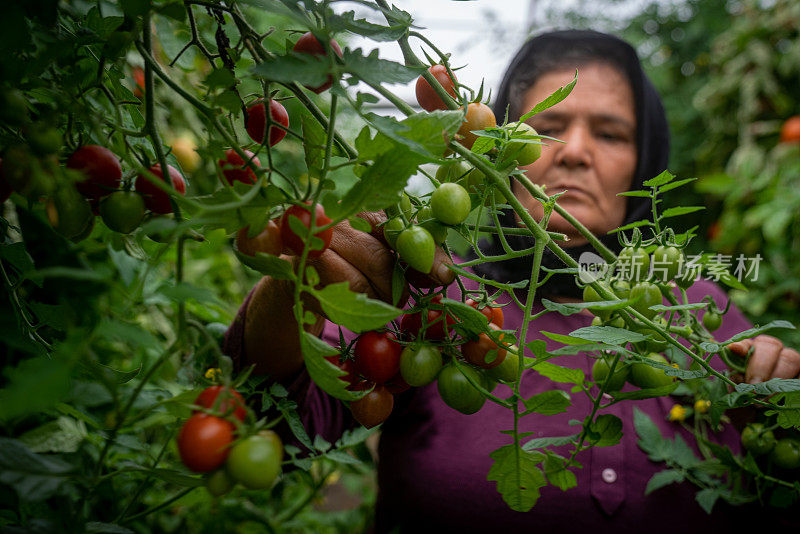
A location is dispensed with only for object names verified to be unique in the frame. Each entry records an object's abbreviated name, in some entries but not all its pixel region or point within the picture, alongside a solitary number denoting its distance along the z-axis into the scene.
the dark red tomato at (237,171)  0.33
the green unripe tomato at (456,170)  0.33
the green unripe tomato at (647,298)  0.37
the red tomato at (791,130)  1.70
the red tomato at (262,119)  0.35
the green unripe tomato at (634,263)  0.38
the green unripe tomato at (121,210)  0.30
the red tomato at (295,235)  0.28
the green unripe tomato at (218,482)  0.24
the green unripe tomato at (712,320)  0.47
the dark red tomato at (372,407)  0.35
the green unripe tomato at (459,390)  0.31
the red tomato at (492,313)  0.35
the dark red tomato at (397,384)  0.36
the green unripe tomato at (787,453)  0.49
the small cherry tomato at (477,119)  0.34
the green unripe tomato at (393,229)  0.33
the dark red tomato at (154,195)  0.32
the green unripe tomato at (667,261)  0.38
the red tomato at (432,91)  0.35
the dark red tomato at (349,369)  0.36
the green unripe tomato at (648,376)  0.37
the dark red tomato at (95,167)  0.30
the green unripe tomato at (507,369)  0.33
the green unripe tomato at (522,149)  0.32
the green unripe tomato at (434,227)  0.31
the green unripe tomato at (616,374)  0.38
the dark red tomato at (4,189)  0.32
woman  0.71
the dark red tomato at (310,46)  0.31
